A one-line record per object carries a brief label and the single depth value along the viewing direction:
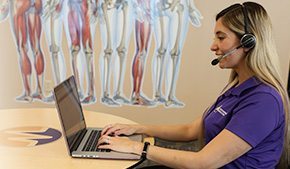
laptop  1.37
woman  1.28
